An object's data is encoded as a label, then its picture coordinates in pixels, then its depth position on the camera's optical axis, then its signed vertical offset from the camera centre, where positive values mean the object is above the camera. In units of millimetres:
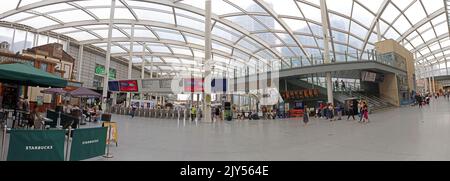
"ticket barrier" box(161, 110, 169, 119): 23625 -1205
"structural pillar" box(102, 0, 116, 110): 26078 +7481
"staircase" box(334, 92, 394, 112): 22588 +660
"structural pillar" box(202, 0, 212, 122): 18155 +3650
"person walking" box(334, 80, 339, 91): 25075 +2304
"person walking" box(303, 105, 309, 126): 14434 -931
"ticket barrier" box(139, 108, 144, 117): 25500 -1095
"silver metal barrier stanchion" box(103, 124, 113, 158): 5142 -1286
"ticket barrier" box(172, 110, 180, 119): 23170 -1175
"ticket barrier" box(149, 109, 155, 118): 24562 -1160
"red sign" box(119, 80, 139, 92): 27391 +2244
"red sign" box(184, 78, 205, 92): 21297 +1871
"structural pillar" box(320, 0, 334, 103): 19984 +5739
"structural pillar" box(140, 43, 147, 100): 41719 +10146
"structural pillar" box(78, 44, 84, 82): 38812 +8621
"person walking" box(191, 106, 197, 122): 20453 -928
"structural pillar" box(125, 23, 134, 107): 31867 +6759
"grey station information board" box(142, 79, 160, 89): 25631 +2355
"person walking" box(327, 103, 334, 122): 16947 -543
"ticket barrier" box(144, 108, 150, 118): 25100 -1072
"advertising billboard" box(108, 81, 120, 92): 29000 +2345
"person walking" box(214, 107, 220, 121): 23234 -923
